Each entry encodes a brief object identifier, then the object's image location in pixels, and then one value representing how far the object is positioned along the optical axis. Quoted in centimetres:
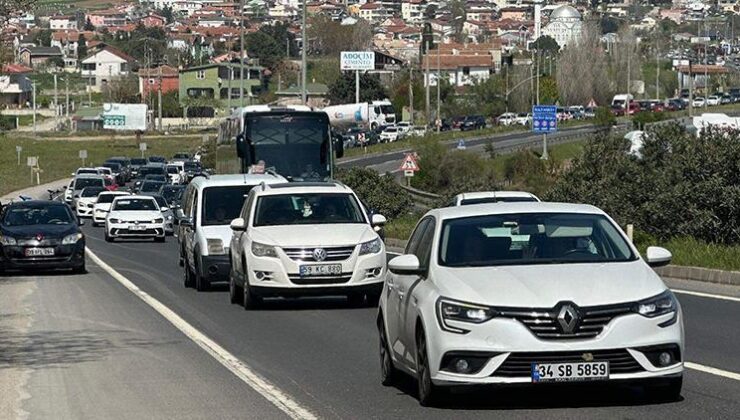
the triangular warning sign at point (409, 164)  5916
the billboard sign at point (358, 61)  15250
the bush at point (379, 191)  5478
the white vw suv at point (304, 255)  2252
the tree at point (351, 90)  16375
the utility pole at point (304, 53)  5833
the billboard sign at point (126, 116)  15175
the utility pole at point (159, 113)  15955
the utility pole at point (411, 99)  14712
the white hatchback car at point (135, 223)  5019
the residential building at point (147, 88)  18280
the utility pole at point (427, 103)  12556
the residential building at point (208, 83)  18825
